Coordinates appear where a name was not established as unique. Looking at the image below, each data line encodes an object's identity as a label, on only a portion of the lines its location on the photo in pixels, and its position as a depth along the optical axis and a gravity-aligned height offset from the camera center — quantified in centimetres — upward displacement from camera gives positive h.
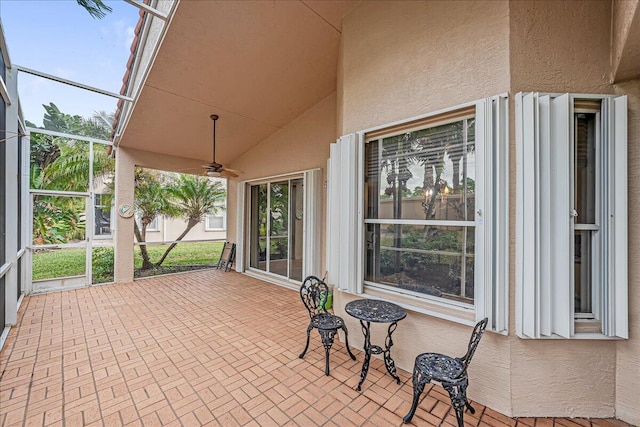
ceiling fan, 459 +84
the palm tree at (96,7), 169 +141
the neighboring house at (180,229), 1123 -71
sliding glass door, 550 -30
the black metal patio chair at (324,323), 250 -110
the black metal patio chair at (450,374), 173 -112
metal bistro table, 225 -89
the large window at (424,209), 226 +6
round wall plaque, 552 +5
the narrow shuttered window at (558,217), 186 +0
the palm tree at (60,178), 508 +73
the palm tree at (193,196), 724 +50
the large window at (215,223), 1241 -44
